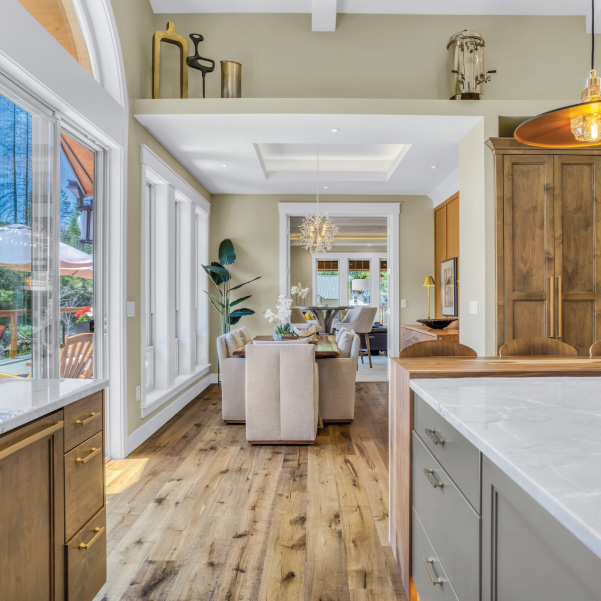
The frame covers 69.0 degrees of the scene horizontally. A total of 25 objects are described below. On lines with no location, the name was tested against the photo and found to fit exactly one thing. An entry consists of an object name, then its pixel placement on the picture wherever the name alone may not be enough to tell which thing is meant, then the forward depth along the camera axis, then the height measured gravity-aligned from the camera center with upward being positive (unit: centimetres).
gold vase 352 +179
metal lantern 343 +186
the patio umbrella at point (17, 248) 209 +26
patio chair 270 -37
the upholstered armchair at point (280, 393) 336 -73
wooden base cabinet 112 -62
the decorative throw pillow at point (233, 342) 400 -41
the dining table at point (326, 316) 767 -30
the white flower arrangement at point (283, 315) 435 -15
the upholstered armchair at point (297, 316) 845 -32
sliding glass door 213 +31
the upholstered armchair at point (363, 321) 764 -37
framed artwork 538 +17
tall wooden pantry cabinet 329 +46
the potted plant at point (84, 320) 286 -14
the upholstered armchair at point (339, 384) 398 -77
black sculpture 357 +196
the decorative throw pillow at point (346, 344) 405 -42
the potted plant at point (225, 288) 582 +16
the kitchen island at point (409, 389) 167 -37
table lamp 602 +26
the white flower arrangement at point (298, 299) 1233 +2
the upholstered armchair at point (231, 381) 391 -73
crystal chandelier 632 +105
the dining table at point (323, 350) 380 -45
